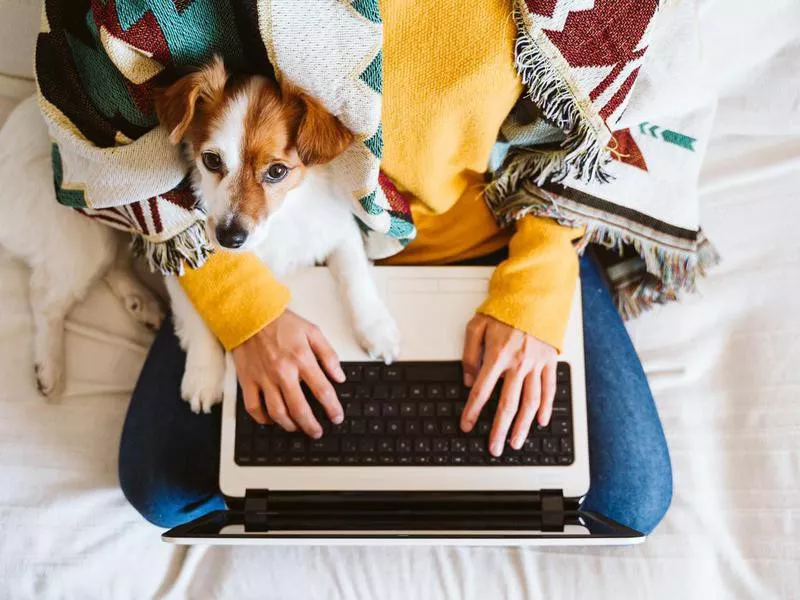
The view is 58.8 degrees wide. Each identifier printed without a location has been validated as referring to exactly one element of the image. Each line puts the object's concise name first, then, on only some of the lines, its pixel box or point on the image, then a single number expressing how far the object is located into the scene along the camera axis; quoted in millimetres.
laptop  1107
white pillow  1263
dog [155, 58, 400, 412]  874
